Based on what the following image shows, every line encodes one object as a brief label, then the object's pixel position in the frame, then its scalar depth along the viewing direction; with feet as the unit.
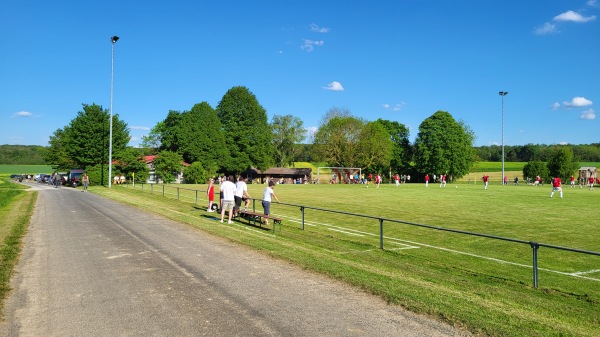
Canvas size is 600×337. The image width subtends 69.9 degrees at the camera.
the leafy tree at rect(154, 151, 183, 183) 226.17
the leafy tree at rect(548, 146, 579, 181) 242.99
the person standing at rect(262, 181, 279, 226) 54.70
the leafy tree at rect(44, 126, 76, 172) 237.25
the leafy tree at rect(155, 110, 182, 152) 264.11
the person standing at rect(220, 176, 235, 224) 54.27
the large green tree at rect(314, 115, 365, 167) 266.36
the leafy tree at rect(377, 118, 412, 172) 303.27
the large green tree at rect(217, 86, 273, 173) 259.39
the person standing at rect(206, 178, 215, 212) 70.66
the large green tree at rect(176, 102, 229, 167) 248.52
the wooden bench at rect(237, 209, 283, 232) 50.07
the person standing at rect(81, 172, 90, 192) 135.95
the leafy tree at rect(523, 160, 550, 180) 260.83
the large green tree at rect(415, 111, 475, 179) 263.49
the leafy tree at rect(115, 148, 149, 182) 202.38
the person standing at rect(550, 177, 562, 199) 104.53
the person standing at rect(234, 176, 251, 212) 58.49
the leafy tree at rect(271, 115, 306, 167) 335.47
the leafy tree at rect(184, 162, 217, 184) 231.91
